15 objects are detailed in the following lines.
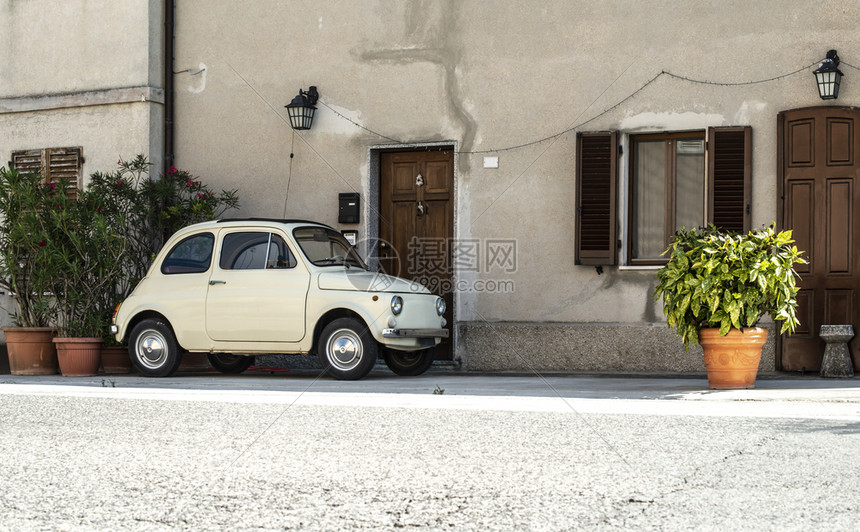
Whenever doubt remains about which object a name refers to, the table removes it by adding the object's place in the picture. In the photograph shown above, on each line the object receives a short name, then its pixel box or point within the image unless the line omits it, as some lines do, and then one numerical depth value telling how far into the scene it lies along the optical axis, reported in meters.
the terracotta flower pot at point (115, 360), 12.37
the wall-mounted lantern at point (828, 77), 10.86
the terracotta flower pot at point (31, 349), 12.31
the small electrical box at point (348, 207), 12.96
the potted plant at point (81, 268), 11.98
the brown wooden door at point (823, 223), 10.92
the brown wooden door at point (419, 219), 12.86
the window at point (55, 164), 14.45
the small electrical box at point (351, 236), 13.02
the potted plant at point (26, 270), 12.28
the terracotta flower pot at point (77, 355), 11.91
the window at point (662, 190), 11.95
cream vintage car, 10.43
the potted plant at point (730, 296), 8.87
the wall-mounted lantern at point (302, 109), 13.06
